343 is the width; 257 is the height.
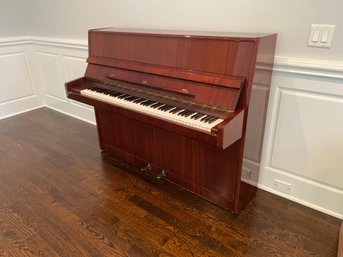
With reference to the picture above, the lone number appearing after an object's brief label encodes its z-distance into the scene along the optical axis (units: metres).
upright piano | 1.44
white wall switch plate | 1.44
